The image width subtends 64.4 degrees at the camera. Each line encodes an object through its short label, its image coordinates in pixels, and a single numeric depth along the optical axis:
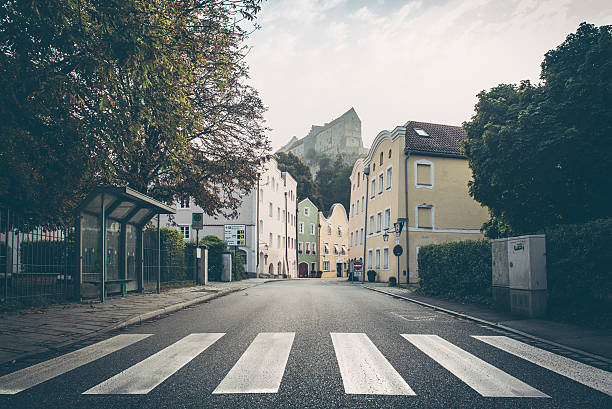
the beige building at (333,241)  71.81
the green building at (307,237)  67.50
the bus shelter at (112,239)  11.76
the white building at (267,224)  44.03
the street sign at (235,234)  43.28
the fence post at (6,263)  9.92
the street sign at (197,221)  19.33
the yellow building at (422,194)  34.44
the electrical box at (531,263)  9.88
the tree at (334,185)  77.75
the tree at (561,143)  12.47
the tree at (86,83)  7.71
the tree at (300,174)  73.77
